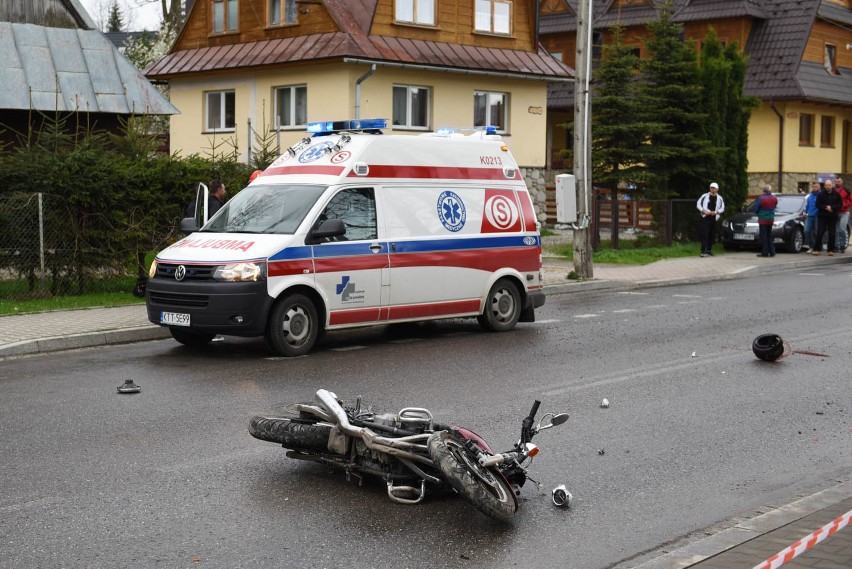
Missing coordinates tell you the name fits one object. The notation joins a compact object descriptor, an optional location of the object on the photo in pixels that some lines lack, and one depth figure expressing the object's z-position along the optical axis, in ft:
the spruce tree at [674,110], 99.14
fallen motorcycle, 20.39
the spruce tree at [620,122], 97.66
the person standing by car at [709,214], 93.30
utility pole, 70.28
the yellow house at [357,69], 103.81
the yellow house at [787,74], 143.74
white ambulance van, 40.24
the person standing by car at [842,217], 96.83
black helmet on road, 40.27
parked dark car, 97.66
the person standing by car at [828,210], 94.89
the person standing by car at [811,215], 97.45
